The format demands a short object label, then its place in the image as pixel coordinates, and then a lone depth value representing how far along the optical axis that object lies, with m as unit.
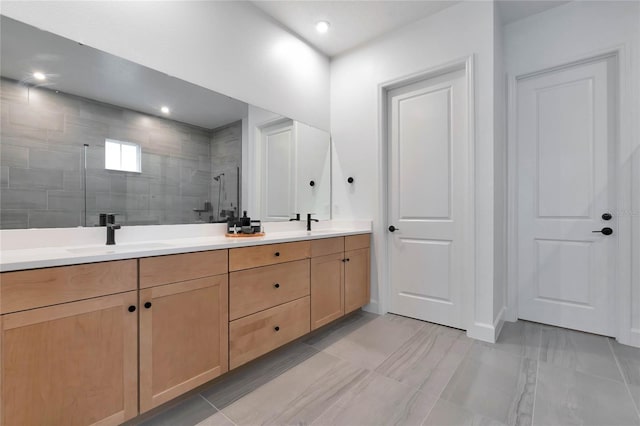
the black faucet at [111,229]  1.58
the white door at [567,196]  2.33
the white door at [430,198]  2.51
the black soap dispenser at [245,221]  2.21
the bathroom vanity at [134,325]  1.02
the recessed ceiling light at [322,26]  2.64
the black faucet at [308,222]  2.86
